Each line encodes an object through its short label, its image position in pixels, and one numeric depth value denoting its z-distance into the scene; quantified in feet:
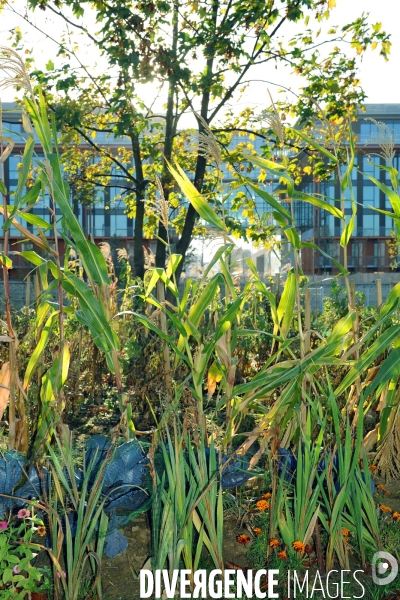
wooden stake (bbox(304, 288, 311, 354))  9.08
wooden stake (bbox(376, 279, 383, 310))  15.35
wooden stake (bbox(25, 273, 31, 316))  17.56
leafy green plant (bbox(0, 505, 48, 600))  6.40
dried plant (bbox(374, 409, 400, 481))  10.20
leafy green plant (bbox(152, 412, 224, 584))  6.73
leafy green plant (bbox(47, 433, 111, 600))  6.71
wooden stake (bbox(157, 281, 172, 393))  13.12
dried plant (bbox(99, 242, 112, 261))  20.77
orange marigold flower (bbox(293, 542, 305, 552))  7.32
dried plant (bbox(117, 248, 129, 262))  21.44
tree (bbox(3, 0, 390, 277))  25.96
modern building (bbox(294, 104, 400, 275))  145.89
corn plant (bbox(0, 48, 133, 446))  7.53
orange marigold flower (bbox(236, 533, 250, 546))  7.68
